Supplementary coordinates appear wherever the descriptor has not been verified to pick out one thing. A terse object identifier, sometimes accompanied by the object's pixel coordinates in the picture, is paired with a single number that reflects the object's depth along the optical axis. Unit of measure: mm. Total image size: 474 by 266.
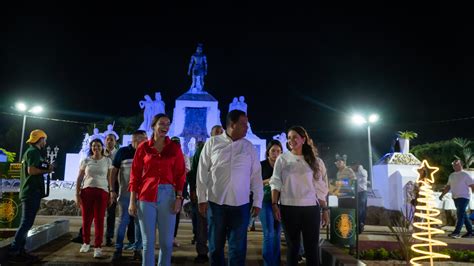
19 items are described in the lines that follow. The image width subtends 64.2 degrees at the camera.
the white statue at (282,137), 24894
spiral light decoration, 4105
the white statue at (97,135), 23472
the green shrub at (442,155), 29141
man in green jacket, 4961
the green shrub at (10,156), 16078
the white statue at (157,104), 25734
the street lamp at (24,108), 19172
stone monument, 25484
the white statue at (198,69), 26923
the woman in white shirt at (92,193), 5508
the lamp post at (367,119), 17641
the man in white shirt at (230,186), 3594
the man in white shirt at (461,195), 9477
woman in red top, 3766
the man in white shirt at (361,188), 9464
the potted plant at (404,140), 16375
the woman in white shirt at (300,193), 4004
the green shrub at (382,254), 6641
